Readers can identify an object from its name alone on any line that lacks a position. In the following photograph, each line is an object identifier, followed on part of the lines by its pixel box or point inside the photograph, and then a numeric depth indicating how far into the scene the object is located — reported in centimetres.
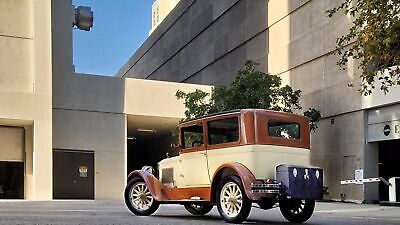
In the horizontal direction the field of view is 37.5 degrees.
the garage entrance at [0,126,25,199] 3162
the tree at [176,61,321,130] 2611
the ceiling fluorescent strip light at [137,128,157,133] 4088
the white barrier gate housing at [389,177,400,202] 2505
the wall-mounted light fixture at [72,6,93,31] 4000
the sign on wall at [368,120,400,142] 2505
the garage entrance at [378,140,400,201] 2672
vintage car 1057
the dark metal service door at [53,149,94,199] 3278
